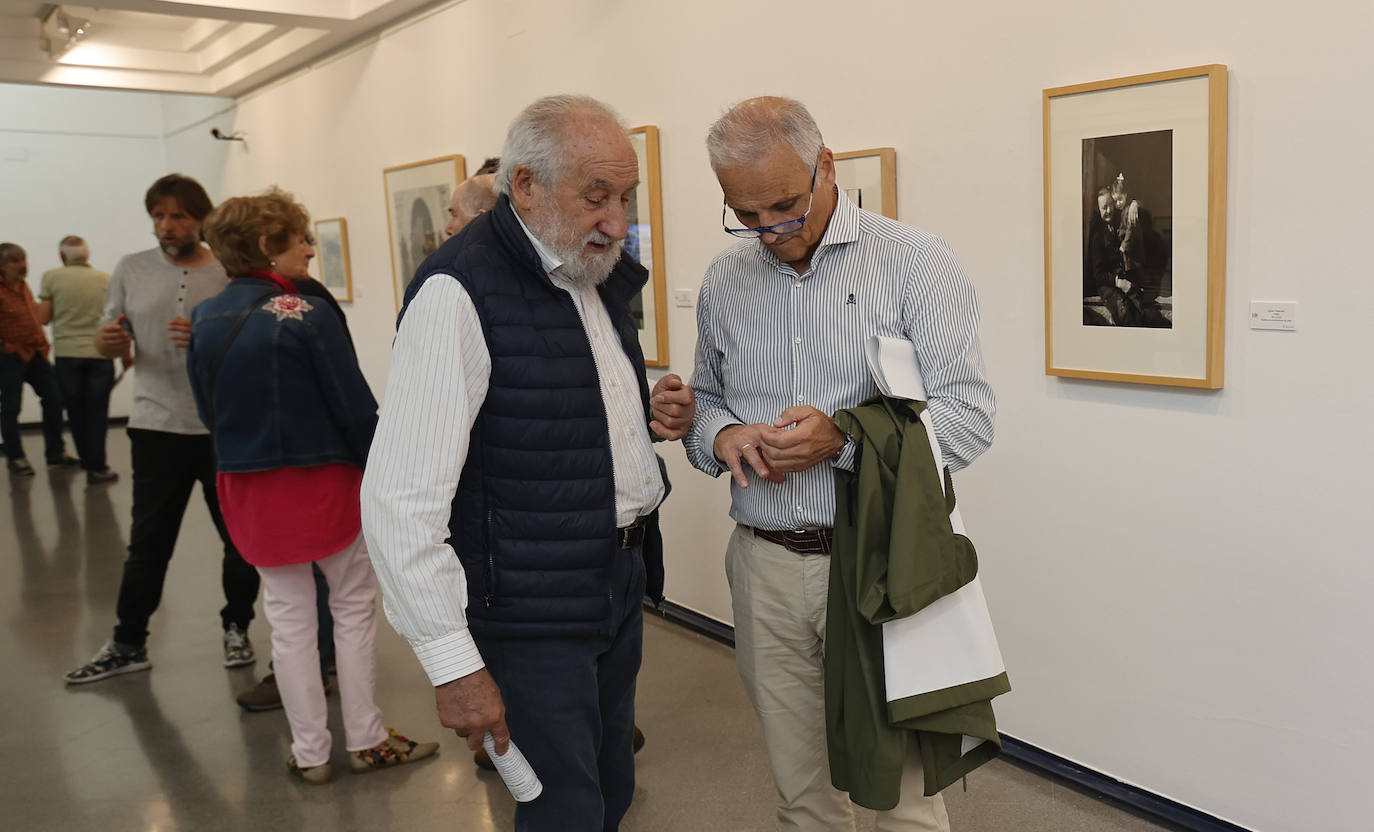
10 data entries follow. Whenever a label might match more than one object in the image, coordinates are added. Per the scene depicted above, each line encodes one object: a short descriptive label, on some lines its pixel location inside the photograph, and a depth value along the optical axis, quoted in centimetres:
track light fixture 774
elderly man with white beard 178
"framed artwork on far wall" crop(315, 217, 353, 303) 792
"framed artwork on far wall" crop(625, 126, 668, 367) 461
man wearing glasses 201
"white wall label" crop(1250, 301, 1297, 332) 254
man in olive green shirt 912
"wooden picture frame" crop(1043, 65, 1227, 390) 264
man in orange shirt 934
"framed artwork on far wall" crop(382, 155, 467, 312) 627
